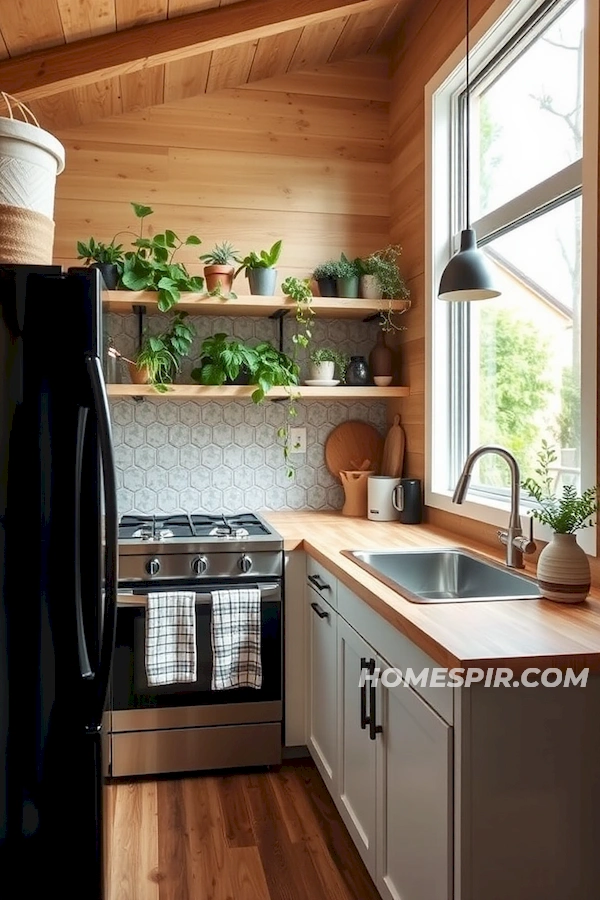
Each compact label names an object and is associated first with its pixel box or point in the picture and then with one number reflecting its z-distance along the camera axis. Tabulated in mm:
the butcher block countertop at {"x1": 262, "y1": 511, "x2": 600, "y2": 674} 1414
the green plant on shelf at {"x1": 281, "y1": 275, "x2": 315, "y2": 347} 3104
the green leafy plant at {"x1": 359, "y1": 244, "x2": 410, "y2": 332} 3234
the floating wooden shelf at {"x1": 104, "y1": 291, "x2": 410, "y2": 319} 3020
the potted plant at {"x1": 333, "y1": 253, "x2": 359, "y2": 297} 3254
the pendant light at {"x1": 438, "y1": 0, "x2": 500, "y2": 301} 2109
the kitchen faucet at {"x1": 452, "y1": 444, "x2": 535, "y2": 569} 2137
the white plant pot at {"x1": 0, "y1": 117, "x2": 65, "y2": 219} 1772
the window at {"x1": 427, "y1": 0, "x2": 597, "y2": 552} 2217
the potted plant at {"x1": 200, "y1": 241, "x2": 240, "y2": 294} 3090
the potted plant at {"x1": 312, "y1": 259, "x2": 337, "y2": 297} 3271
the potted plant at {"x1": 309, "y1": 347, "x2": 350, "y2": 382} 3285
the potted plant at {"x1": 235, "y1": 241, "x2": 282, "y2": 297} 3154
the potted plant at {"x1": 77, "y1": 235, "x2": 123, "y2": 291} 3008
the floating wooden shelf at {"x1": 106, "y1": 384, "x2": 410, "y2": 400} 3057
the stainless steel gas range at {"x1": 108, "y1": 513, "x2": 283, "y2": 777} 2691
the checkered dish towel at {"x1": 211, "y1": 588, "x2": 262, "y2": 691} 2689
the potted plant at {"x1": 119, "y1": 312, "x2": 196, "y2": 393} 3107
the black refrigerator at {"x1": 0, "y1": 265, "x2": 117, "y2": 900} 1623
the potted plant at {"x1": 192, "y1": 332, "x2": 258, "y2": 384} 3111
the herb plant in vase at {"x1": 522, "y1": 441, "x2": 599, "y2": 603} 1779
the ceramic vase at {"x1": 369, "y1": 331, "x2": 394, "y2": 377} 3362
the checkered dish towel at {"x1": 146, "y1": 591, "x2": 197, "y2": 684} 2637
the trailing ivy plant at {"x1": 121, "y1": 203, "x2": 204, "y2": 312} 2994
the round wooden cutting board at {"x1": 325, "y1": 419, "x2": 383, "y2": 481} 3539
